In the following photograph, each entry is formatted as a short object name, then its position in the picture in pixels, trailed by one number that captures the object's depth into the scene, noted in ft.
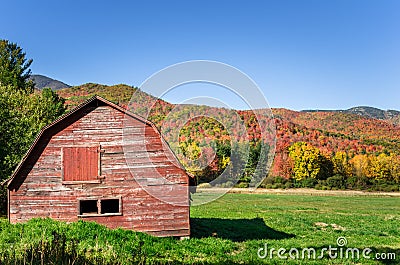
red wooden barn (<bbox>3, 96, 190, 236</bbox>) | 65.21
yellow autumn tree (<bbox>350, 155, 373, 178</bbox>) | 286.05
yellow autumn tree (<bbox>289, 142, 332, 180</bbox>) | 291.38
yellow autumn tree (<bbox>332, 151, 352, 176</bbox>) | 302.25
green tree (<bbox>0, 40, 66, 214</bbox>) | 98.53
